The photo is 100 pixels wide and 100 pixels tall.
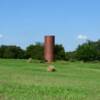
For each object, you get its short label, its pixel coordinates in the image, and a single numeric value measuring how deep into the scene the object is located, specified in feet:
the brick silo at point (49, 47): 121.52
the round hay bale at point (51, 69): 58.49
